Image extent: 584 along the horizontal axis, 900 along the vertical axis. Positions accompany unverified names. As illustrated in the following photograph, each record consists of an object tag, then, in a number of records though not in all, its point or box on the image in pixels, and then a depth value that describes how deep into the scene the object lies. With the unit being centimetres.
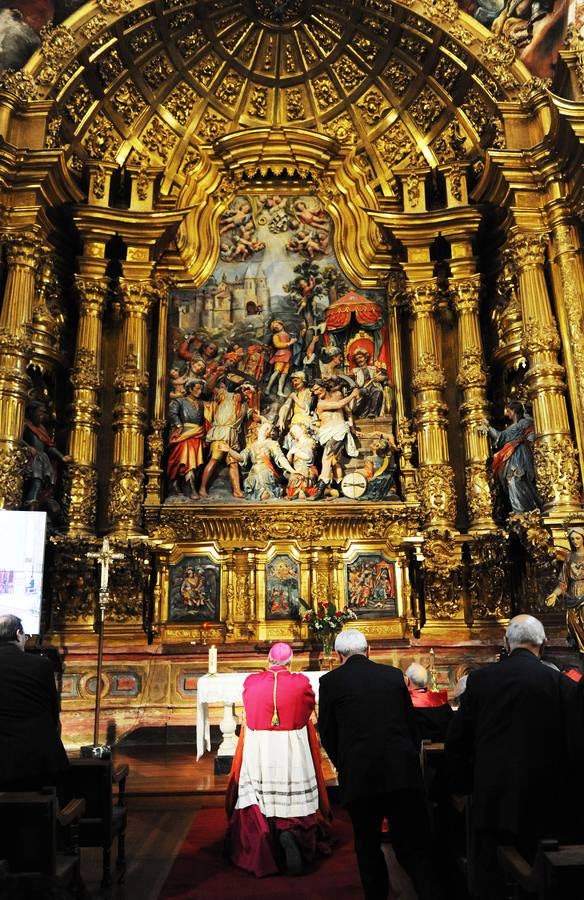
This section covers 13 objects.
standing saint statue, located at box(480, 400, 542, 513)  1130
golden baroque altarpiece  1127
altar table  833
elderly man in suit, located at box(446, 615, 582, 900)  322
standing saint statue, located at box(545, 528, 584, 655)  912
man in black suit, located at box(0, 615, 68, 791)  380
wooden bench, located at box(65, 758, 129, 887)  459
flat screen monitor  939
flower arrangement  995
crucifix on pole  823
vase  984
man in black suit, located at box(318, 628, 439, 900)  387
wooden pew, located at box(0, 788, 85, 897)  320
